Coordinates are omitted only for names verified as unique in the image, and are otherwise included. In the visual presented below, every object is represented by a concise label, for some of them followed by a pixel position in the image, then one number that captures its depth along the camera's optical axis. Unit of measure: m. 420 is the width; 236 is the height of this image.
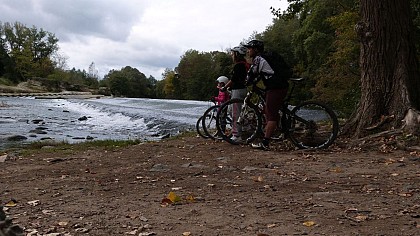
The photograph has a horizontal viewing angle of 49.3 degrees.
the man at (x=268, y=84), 8.35
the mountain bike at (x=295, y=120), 8.73
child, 10.49
